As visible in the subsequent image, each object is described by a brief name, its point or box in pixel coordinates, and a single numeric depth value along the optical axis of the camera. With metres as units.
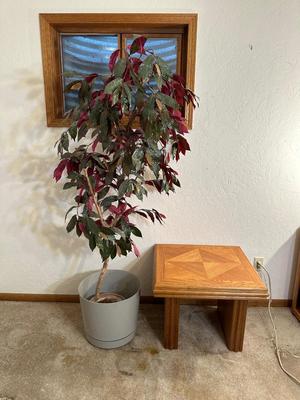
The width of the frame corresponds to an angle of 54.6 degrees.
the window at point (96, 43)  1.66
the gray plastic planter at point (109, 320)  1.63
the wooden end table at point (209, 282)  1.53
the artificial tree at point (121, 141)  1.18
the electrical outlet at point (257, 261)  2.04
